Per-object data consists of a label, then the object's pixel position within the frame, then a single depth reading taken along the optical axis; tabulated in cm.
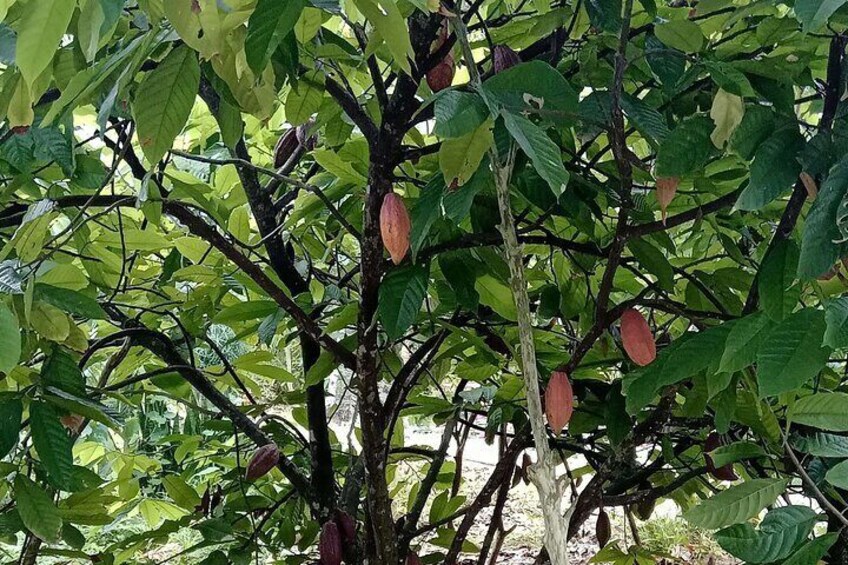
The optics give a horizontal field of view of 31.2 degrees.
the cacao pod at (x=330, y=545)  423
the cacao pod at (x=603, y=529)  500
